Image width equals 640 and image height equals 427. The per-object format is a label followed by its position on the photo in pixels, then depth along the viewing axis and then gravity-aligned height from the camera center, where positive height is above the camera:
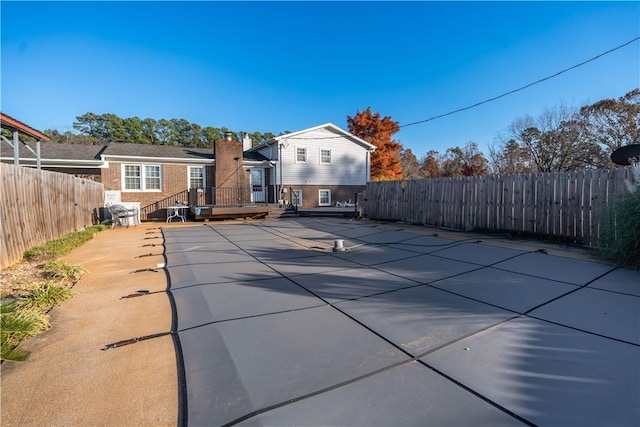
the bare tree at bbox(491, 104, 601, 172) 18.70 +3.75
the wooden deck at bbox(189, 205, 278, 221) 14.02 -0.38
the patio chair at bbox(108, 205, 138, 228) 11.80 -0.39
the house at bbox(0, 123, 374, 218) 14.52 +1.87
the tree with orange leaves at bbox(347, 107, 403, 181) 26.25 +5.64
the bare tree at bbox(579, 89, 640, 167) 17.55 +4.71
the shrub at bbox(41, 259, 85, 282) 4.48 -1.01
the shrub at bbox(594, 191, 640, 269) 4.68 -0.52
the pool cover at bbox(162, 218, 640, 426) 1.71 -1.14
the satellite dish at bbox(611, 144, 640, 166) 6.43 +1.05
